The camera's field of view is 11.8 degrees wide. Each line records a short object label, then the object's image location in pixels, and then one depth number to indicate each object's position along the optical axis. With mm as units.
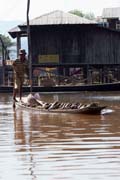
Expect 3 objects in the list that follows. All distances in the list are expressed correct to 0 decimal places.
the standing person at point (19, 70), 15352
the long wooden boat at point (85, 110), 12164
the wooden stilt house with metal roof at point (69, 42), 37125
